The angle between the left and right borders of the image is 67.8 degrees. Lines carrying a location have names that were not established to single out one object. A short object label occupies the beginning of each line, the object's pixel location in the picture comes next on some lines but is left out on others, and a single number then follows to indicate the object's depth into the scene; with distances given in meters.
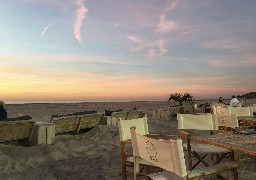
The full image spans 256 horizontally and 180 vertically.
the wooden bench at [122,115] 8.32
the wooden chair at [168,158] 1.86
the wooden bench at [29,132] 5.51
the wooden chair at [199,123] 3.55
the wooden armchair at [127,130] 3.12
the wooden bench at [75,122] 6.88
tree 17.68
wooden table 2.15
